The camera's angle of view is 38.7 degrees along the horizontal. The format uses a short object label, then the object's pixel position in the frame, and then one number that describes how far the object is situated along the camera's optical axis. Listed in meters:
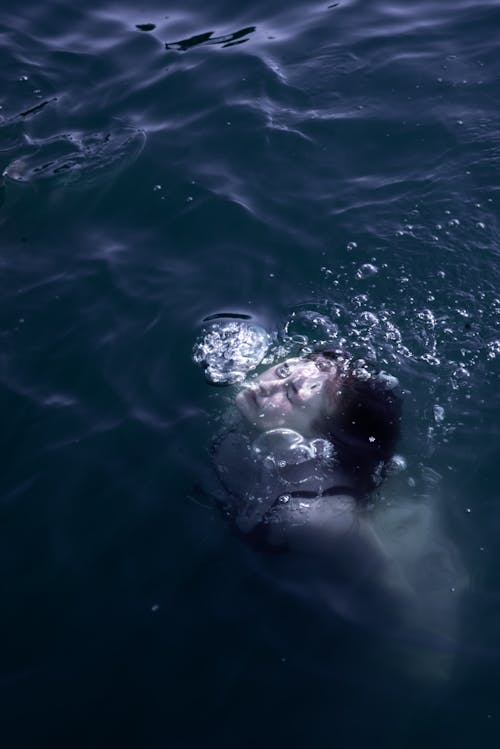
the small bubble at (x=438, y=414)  5.28
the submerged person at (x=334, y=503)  4.37
